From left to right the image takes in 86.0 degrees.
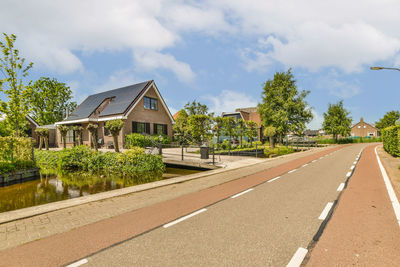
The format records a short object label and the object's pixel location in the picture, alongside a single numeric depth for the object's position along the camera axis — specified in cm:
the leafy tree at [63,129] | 2126
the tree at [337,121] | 4950
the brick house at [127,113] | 2464
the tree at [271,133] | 2791
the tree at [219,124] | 2423
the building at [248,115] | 4167
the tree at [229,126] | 2444
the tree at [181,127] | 3177
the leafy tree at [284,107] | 3491
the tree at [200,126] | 2400
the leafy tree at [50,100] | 4534
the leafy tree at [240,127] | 2517
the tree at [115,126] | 1553
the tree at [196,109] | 3744
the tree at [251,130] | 2658
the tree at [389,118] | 6103
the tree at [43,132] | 2098
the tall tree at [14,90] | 1595
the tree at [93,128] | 1716
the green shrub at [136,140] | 2289
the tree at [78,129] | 1961
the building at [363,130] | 7412
